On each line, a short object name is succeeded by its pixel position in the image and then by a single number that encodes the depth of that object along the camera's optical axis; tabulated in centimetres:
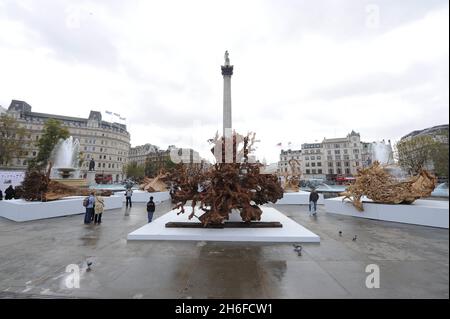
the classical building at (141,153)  11116
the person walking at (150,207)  1122
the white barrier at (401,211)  1106
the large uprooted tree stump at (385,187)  1233
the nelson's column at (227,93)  3409
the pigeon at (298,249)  693
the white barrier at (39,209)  1295
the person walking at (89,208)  1208
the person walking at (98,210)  1204
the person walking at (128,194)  1840
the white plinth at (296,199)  2098
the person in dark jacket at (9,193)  1889
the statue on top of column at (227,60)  3725
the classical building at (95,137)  7312
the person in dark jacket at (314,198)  1444
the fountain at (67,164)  2430
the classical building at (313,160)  9269
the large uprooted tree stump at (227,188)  948
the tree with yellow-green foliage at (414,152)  3061
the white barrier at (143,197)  2277
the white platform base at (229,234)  838
